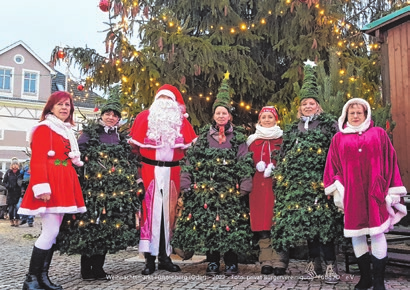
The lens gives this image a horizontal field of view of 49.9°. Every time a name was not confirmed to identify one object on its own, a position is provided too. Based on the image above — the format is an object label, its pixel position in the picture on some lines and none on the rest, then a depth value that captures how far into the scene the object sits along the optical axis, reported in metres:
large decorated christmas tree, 7.62
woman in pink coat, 4.22
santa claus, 5.50
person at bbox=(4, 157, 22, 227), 13.55
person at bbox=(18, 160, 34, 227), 13.10
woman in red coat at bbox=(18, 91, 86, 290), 4.40
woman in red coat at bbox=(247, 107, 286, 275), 5.29
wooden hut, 7.61
